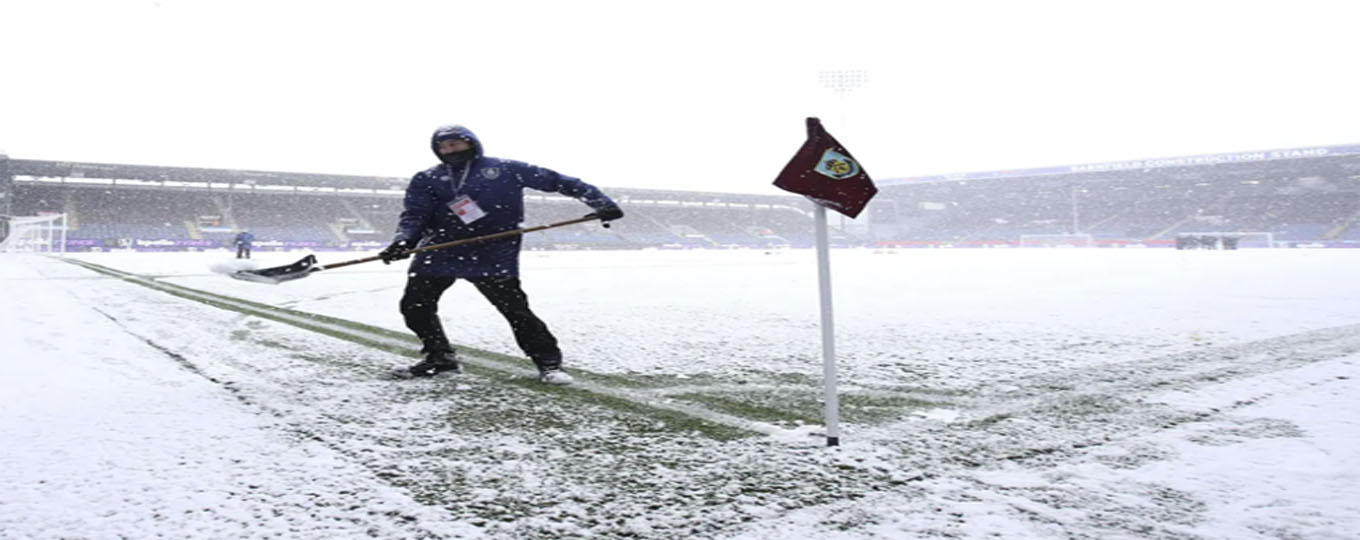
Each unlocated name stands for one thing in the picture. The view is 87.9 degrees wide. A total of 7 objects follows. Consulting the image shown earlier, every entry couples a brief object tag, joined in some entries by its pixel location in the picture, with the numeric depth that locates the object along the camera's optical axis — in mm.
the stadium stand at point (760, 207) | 42938
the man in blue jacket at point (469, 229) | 3402
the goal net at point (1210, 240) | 35844
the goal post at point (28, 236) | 34309
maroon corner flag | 2311
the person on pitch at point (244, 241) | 22547
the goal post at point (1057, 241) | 50344
